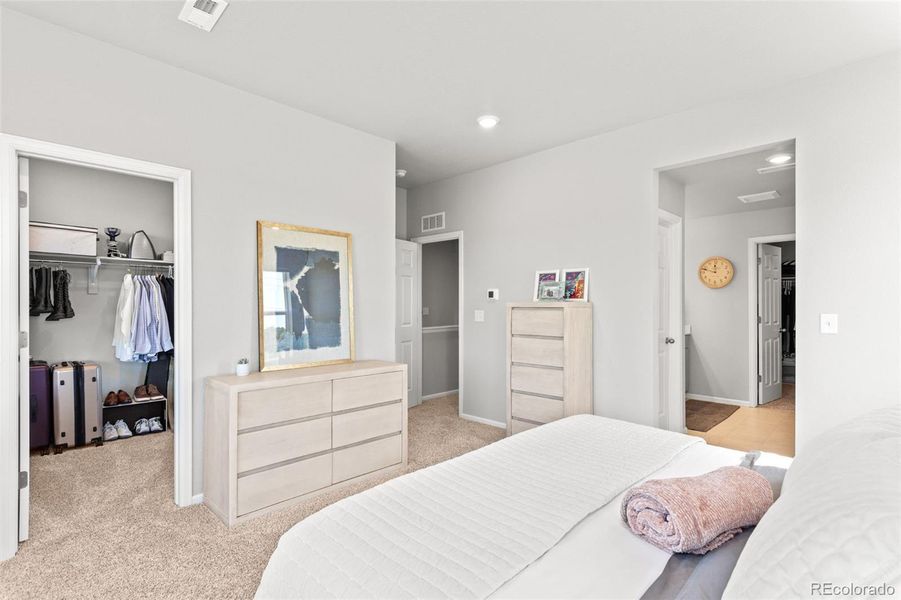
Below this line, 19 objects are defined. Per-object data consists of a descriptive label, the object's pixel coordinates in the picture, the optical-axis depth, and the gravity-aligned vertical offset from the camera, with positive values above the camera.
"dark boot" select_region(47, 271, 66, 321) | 3.74 +0.01
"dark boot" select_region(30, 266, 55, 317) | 3.63 +0.08
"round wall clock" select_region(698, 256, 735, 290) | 5.67 +0.35
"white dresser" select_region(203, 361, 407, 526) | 2.49 -0.82
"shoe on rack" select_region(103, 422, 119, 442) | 3.93 -1.16
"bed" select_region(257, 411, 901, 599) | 1.02 -0.63
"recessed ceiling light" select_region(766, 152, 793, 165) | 3.36 +1.08
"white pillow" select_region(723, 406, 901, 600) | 0.64 -0.37
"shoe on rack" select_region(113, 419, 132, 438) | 4.00 -1.14
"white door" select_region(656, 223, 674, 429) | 3.94 -0.20
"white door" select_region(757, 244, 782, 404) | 5.55 -0.30
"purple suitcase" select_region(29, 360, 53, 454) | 3.61 -0.86
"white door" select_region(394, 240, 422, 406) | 5.11 -0.18
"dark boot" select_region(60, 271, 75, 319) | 3.78 +0.02
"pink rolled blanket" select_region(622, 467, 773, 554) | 1.13 -0.56
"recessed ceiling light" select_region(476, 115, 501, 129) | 3.34 +1.34
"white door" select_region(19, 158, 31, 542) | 2.24 -0.33
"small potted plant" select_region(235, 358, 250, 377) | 2.82 -0.43
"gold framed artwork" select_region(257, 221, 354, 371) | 3.05 +0.03
